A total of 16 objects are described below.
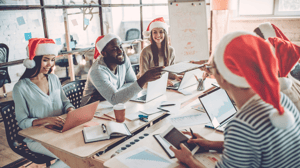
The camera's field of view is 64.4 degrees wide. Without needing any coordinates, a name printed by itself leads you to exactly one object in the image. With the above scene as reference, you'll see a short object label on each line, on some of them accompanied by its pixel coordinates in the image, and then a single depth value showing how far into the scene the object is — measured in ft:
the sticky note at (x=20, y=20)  8.49
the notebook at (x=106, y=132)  4.90
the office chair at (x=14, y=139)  5.87
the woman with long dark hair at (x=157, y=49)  9.84
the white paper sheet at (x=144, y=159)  4.08
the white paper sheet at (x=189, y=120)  5.65
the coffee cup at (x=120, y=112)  5.56
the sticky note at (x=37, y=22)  8.80
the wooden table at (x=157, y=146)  4.13
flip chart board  10.48
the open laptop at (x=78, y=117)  5.17
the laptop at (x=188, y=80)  8.10
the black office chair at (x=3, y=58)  12.44
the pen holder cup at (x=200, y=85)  8.21
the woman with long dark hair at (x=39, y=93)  5.77
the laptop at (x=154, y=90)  6.99
